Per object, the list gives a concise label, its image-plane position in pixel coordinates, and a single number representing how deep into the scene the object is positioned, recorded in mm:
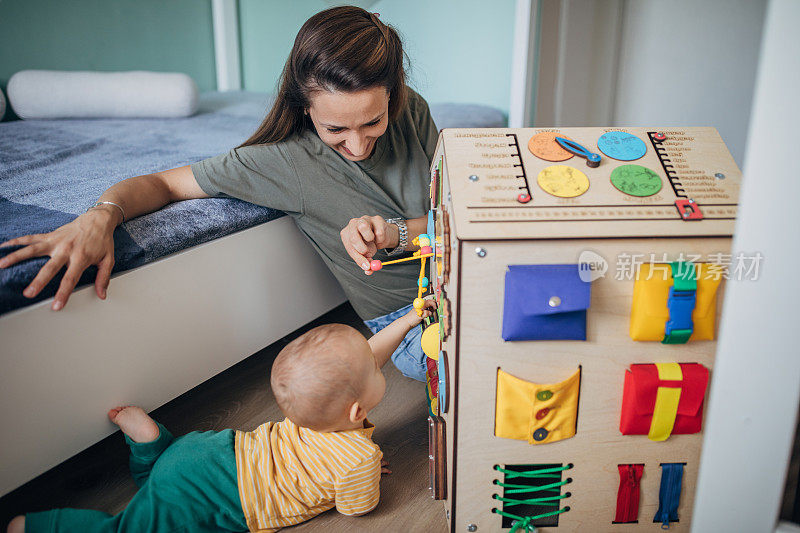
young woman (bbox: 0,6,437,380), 932
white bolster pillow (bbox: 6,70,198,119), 1863
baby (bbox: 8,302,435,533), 910
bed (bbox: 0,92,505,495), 865
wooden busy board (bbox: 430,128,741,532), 746
